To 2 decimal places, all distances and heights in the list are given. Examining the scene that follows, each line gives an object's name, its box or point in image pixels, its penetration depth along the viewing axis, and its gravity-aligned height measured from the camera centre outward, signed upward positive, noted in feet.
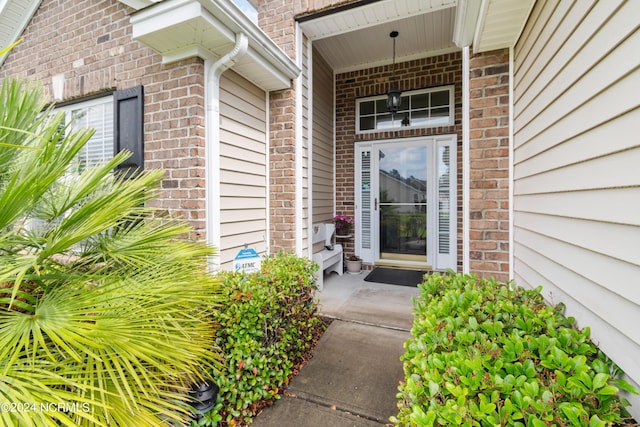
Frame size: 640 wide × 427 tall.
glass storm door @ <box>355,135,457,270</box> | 14.90 +0.29
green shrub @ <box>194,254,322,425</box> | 6.09 -3.03
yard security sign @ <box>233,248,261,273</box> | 7.78 -1.45
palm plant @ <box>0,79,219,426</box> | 3.14 -1.23
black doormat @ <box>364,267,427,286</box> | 13.71 -3.39
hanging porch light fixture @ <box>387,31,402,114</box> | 13.41 +4.99
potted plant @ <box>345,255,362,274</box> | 15.38 -3.07
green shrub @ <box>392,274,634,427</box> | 2.77 -1.83
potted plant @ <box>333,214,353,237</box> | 15.56 -0.90
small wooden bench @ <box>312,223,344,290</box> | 12.70 -2.12
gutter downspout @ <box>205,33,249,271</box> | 8.24 +1.64
